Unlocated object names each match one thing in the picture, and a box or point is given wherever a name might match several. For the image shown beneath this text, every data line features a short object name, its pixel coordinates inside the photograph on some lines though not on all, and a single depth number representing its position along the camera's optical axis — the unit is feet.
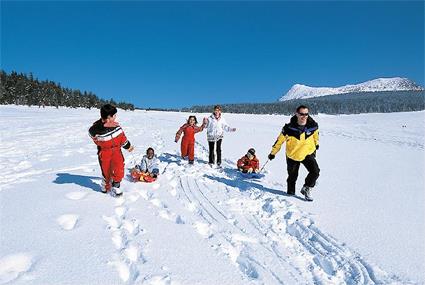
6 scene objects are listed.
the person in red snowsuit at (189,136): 38.58
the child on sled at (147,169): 28.84
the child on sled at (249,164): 32.78
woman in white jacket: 37.99
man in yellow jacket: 24.81
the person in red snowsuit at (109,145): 23.61
